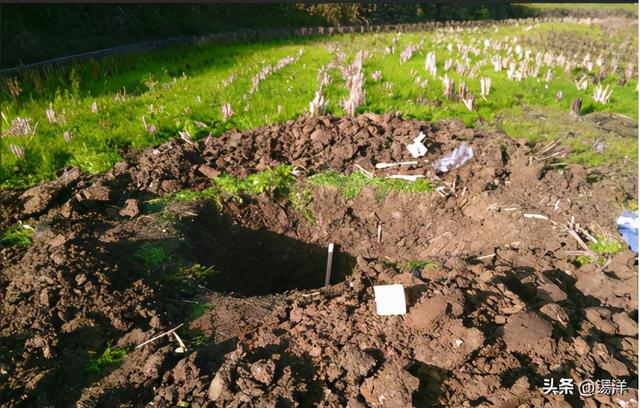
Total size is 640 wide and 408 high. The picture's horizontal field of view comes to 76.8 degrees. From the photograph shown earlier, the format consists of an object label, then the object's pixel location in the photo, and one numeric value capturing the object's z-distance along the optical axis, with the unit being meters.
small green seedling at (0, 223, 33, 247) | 3.78
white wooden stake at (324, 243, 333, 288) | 4.06
